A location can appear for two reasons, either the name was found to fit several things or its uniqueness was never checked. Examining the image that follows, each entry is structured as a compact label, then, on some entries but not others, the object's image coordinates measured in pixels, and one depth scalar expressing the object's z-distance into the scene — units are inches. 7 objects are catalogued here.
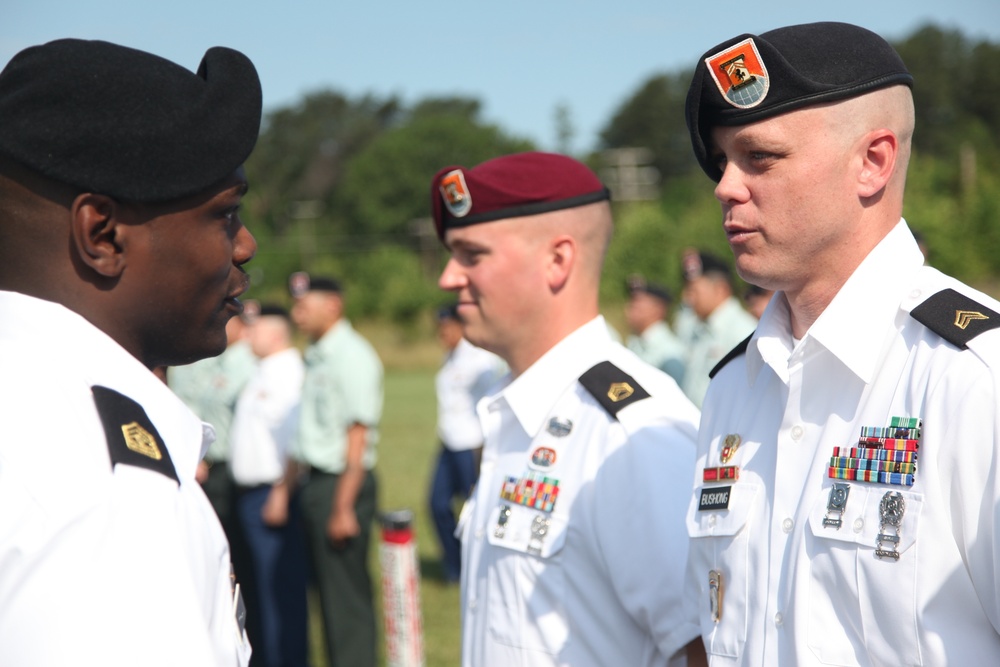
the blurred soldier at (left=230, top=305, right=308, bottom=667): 271.4
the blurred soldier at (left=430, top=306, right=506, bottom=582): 357.1
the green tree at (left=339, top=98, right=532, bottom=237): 3344.0
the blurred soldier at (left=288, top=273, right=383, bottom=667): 258.8
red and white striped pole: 190.5
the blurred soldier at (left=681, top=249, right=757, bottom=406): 346.9
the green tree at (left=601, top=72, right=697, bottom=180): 3422.7
